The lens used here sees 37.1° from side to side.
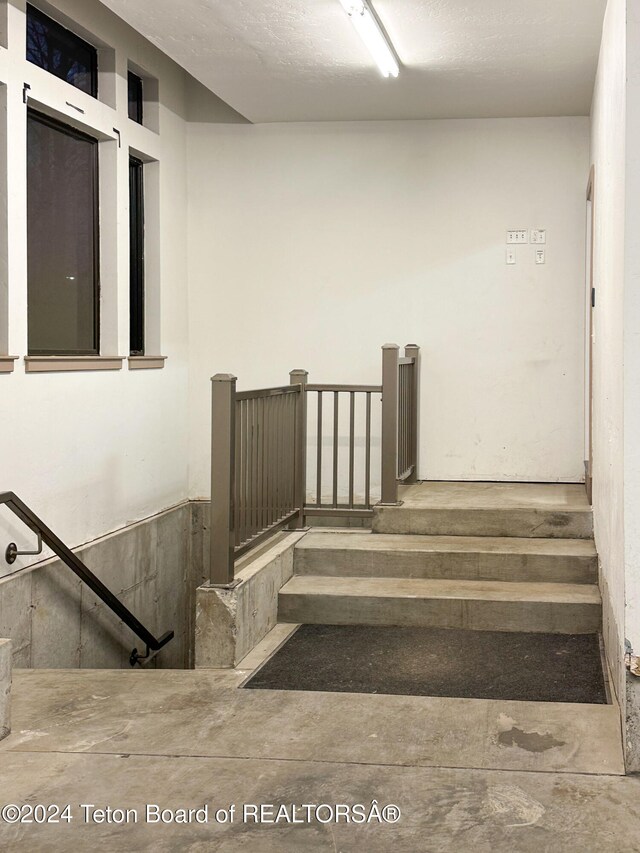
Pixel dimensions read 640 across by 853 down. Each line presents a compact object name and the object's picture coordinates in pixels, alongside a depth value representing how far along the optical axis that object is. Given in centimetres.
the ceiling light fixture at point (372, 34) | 450
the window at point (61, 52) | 507
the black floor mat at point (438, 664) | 386
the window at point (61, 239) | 507
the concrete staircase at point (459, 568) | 468
